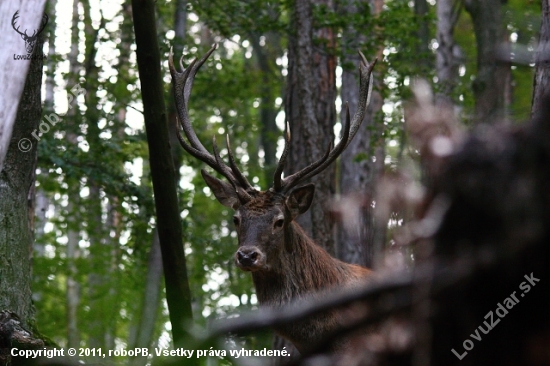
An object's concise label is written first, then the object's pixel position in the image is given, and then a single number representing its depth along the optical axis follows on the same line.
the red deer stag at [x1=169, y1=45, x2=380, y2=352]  12.74
